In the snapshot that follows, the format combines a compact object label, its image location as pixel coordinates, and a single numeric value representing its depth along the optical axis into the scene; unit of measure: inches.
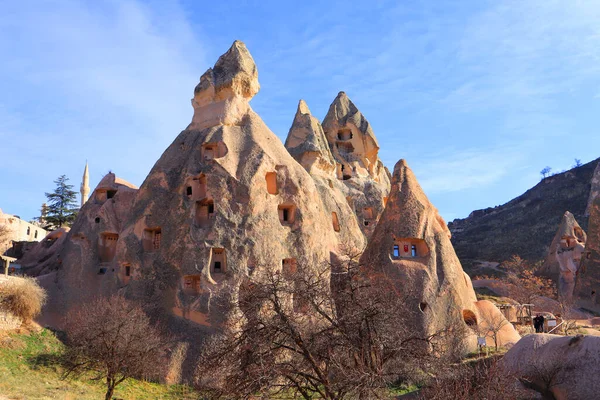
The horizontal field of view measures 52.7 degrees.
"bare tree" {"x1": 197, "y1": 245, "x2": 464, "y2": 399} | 495.8
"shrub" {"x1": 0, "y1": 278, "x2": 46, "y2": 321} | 1100.5
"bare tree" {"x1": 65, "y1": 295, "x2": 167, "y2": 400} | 935.0
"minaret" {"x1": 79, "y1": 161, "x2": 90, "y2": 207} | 2640.3
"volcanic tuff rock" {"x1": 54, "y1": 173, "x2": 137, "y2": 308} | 1277.1
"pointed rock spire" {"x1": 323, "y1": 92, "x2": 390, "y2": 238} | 1921.8
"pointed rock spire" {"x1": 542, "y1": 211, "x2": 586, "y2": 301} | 2012.8
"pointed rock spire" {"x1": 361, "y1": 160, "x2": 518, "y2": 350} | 1077.8
